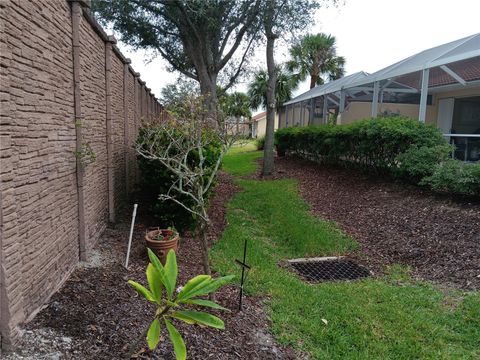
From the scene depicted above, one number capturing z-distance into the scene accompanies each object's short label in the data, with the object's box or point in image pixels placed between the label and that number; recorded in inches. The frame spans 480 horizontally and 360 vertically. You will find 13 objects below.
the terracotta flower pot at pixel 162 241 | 173.3
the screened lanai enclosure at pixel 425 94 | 346.6
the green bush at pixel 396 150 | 263.3
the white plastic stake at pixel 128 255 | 161.9
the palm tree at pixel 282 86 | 1115.5
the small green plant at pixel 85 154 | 148.2
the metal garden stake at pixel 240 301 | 133.5
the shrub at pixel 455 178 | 231.1
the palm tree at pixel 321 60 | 1018.1
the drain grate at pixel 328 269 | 185.2
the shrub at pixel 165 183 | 213.6
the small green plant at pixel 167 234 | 183.0
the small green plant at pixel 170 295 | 77.4
